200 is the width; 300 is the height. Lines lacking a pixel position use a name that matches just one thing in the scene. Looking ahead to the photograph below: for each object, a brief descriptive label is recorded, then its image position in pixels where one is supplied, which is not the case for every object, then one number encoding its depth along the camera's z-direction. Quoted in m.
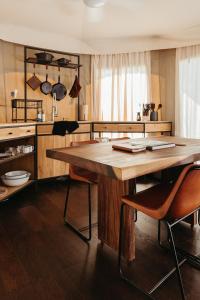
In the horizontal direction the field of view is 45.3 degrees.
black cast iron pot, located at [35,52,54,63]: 3.62
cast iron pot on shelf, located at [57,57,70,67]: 3.86
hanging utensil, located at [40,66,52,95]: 3.95
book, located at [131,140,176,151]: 1.73
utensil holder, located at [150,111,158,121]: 4.12
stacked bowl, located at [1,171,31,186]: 2.94
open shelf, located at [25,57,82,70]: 3.66
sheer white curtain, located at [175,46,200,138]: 3.79
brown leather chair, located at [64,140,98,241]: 2.10
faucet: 4.07
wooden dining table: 1.28
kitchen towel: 3.49
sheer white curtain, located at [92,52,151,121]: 4.24
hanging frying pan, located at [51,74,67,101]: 4.09
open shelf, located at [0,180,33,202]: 2.69
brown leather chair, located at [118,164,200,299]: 1.24
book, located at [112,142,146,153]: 1.65
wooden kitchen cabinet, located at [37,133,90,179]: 3.43
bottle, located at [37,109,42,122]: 3.69
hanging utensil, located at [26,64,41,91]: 3.81
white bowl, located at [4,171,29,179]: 2.98
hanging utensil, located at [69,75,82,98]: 4.09
